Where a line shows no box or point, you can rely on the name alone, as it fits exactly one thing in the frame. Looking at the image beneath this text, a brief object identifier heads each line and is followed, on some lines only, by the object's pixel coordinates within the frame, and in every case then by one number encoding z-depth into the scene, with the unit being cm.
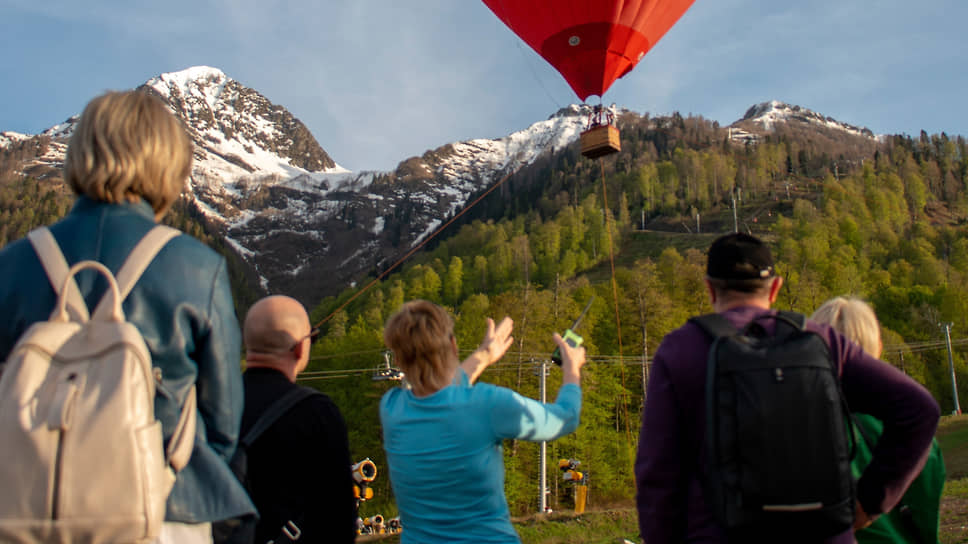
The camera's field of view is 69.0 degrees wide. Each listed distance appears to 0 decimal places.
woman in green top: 263
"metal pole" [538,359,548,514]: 2439
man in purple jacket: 230
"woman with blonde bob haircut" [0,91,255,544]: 173
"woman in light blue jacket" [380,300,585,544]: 261
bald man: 245
